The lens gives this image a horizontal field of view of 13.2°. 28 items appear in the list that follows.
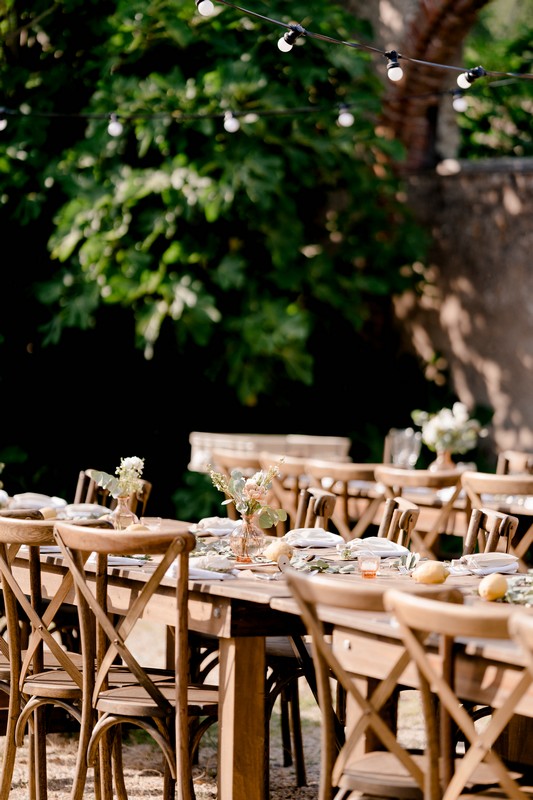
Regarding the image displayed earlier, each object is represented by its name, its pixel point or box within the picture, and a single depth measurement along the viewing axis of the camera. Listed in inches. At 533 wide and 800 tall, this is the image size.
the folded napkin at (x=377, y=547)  297.6
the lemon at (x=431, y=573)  252.5
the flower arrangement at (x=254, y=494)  306.5
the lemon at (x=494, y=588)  232.8
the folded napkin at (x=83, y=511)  356.1
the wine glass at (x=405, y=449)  502.6
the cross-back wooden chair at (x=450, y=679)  179.6
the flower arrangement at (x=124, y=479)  326.4
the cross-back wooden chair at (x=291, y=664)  309.1
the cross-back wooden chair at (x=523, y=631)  166.8
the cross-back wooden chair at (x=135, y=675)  242.1
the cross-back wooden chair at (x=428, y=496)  420.4
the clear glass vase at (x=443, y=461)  517.9
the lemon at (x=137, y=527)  310.6
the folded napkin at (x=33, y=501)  384.0
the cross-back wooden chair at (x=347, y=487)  433.7
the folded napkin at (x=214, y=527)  347.5
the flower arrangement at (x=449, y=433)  513.3
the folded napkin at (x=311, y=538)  318.9
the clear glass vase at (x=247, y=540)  302.8
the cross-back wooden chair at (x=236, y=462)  477.8
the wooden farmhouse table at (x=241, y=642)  247.7
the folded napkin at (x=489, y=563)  275.0
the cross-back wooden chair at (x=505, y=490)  406.7
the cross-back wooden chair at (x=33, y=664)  273.1
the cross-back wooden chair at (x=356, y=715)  199.4
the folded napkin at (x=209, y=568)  263.0
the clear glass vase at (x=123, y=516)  330.2
